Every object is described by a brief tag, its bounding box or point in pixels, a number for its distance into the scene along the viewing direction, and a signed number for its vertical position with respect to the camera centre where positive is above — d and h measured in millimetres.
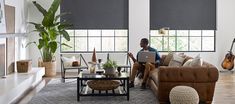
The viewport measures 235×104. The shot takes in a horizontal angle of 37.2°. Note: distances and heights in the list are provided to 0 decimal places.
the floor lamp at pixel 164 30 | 8797 +438
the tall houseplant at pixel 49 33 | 8750 +364
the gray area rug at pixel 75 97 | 5730 -872
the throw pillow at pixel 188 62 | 5767 -249
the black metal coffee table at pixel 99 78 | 5836 -516
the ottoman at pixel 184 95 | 5055 -691
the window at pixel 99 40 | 9867 +208
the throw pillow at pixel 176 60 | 6470 -245
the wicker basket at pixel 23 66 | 7473 -401
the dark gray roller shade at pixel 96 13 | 9555 +944
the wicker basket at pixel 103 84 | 5832 -622
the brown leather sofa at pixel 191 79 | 5289 -485
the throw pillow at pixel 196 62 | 5511 -232
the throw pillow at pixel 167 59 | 7187 -244
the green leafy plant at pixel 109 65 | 6109 -311
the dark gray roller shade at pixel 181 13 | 9727 +961
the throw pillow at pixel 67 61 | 8070 -319
